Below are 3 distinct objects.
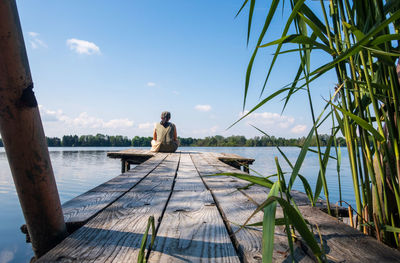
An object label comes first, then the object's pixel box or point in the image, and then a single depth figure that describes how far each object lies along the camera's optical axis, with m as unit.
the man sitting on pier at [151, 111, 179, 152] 7.64
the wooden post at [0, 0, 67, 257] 0.81
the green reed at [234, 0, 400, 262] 0.91
